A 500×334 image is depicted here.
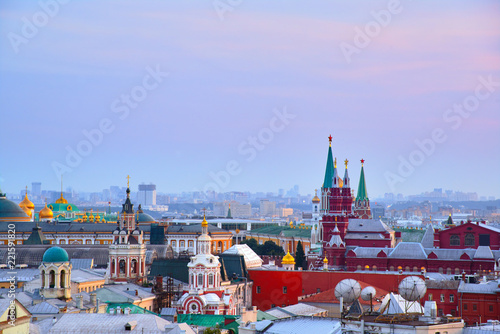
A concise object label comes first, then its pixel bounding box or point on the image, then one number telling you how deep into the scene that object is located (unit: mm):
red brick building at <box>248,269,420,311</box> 70750
